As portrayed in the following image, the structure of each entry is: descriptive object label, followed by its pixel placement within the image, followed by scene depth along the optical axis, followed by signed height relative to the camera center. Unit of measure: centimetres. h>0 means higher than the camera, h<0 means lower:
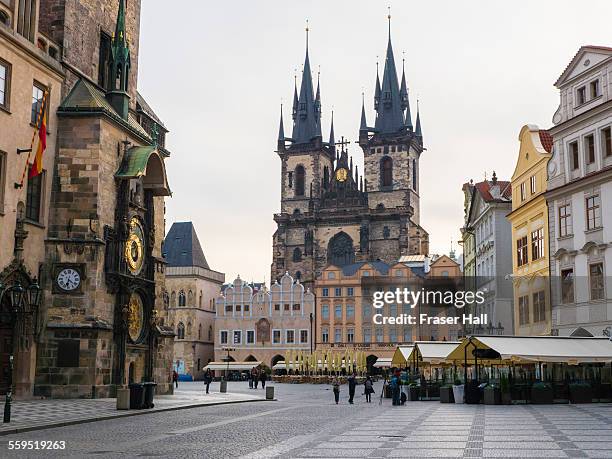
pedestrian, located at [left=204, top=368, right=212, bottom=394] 4432 -89
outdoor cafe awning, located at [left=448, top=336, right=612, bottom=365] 3023 +55
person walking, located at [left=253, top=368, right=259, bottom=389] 5952 -126
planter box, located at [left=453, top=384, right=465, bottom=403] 3454 -117
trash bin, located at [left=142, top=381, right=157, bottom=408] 2634 -104
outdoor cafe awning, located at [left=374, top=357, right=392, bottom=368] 8627 -9
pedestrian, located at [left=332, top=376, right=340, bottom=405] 3597 -114
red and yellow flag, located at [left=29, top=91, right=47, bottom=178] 2739 +682
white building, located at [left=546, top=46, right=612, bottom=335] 3594 +737
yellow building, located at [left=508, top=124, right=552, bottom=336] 4181 +663
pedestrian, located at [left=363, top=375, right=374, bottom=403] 3766 -114
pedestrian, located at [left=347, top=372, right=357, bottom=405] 3614 -110
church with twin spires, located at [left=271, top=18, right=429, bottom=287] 11519 +2383
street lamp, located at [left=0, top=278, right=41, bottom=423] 1980 +153
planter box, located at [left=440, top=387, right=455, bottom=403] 3469 -130
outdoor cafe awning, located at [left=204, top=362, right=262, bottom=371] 9319 -51
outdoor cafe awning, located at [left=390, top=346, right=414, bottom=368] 4092 +35
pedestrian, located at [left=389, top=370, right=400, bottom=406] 3388 -117
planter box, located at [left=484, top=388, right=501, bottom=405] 3278 -125
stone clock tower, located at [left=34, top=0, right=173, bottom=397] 2977 +423
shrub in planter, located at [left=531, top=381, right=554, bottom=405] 3309 -117
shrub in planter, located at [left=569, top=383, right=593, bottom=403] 3309 -112
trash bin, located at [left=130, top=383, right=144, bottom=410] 2581 -107
